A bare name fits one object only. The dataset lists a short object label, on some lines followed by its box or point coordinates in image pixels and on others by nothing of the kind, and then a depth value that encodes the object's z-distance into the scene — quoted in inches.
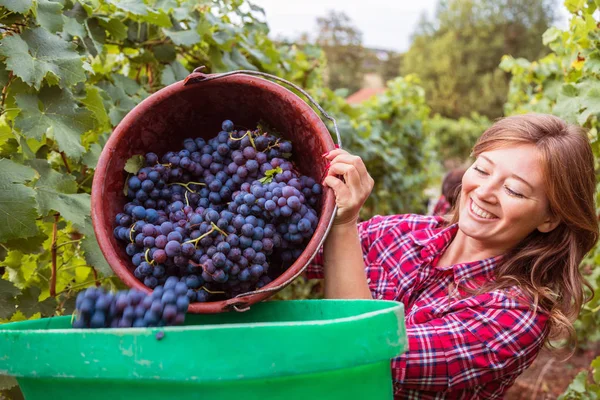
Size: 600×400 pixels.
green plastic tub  35.3
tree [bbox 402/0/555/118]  1272.1
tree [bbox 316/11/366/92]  1534.2
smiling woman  56.6
